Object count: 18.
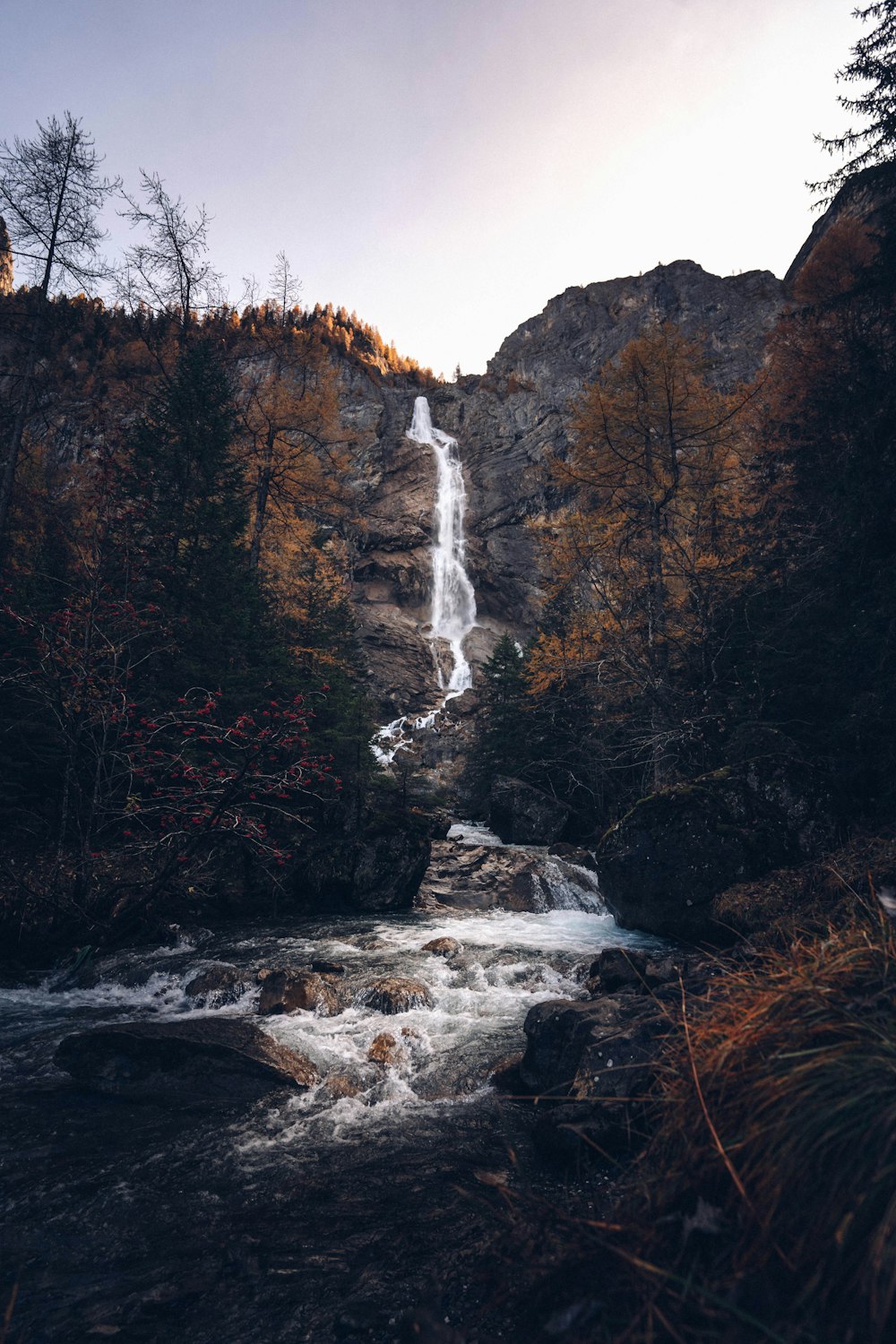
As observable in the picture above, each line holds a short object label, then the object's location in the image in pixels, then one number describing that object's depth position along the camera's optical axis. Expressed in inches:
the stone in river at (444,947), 366.9
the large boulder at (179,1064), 193.8
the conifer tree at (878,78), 458.3
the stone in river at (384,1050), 226.2
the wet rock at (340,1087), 201.0
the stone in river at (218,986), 282.1
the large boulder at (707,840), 348.2
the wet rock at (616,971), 265.6
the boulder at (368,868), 493.0
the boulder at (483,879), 539.3
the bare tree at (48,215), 482.9
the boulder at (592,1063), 142.8
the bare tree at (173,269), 633.0
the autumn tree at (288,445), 704.4
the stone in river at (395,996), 275.6
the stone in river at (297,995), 270.1
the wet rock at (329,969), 323.6
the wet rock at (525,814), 806.5
